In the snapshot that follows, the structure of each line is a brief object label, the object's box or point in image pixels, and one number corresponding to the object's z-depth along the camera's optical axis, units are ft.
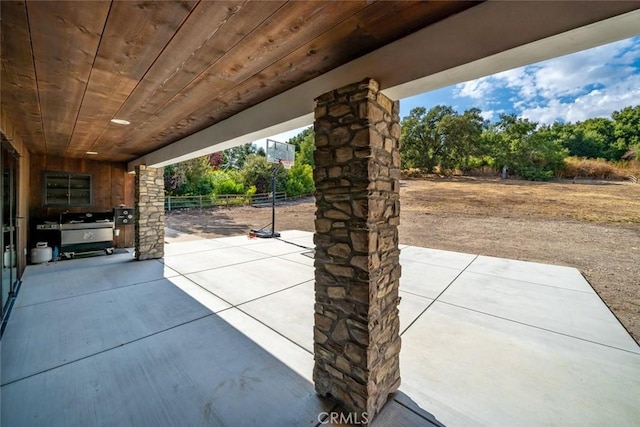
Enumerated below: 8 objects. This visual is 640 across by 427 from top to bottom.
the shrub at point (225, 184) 58.75
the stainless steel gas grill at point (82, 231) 17.34
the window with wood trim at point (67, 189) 17.80
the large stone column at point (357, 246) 5.02
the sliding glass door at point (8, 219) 9.57
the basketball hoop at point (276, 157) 27.22
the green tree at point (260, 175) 65.62
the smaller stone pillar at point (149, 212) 17.47
